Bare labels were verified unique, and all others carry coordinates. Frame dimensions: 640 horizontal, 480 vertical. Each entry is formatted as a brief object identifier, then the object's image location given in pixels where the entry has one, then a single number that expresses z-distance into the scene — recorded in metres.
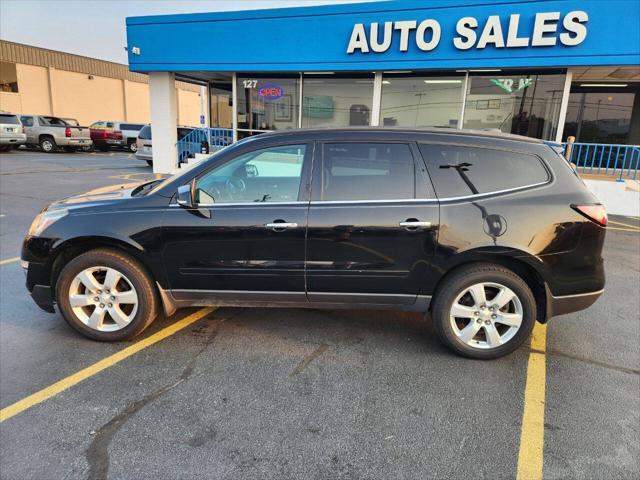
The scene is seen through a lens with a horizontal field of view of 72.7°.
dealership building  9.92
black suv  3.26
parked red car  25.69
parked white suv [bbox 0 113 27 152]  20.75
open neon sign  13.42
